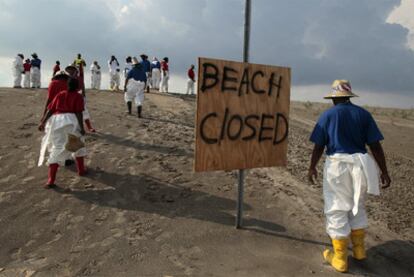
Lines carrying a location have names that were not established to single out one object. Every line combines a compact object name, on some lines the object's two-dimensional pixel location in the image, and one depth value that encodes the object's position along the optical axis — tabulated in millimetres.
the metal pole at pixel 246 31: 4996
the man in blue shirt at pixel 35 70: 19766
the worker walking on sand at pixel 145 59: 15191
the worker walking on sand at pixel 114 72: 21203
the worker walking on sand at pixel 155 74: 20694
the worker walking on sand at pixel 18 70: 19422
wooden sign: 4633
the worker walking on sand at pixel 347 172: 4344
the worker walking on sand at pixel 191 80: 21141
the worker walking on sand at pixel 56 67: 17125
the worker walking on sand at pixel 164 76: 20969
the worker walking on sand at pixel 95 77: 22531
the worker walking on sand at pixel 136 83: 11812
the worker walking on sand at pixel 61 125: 6492
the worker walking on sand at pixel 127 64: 18934
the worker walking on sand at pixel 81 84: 7668
